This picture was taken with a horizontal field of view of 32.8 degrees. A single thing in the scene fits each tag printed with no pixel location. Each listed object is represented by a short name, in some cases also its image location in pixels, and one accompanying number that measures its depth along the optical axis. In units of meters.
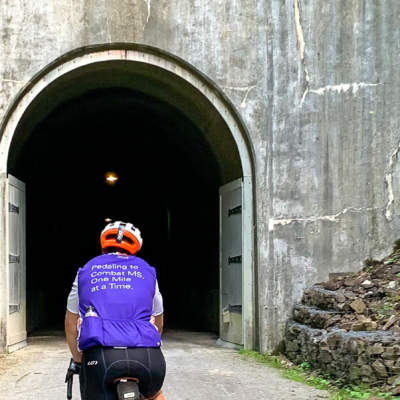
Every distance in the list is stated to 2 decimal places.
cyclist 2.93
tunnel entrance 8.50
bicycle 2.87
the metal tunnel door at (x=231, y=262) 8.85
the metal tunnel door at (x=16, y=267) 8.20
